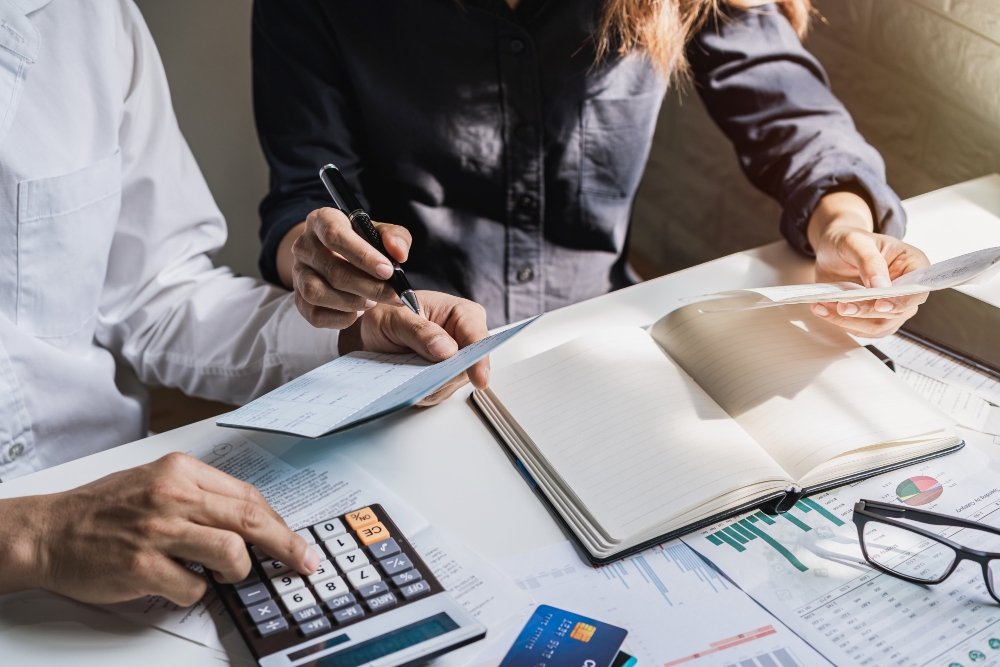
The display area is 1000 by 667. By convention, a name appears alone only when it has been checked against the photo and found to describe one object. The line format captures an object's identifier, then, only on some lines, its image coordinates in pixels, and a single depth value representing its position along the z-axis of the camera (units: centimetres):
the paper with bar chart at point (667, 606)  56
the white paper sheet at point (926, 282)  73
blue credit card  55
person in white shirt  81
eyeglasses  61
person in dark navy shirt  102
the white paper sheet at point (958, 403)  76
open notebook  66
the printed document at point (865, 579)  56
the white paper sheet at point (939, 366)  81
